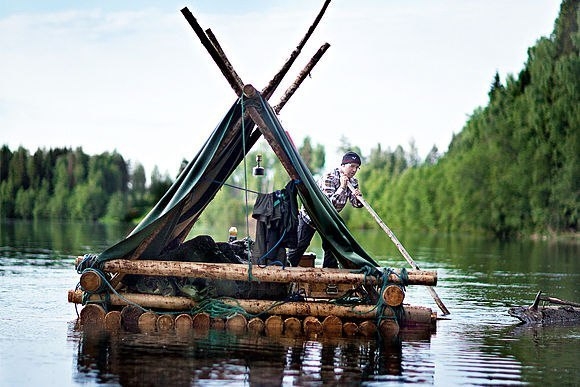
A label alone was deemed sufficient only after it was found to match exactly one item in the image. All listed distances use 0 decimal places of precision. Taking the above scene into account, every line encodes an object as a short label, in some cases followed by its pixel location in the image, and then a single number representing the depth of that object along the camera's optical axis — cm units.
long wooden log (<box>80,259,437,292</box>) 1658
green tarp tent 1719
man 1827
